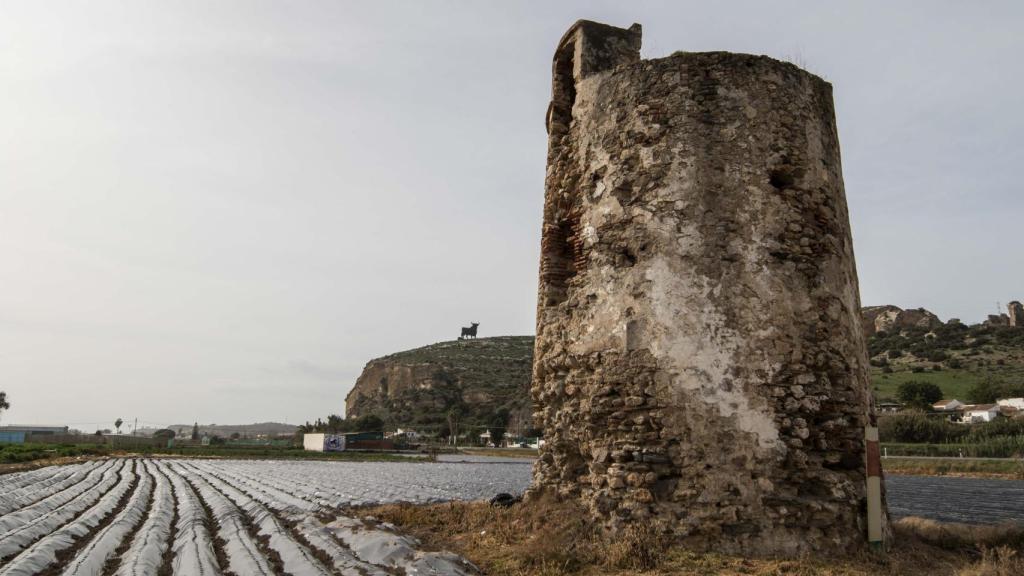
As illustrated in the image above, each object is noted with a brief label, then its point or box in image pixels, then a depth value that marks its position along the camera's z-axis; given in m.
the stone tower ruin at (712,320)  5.93
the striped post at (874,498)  5.90
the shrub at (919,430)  33.88
